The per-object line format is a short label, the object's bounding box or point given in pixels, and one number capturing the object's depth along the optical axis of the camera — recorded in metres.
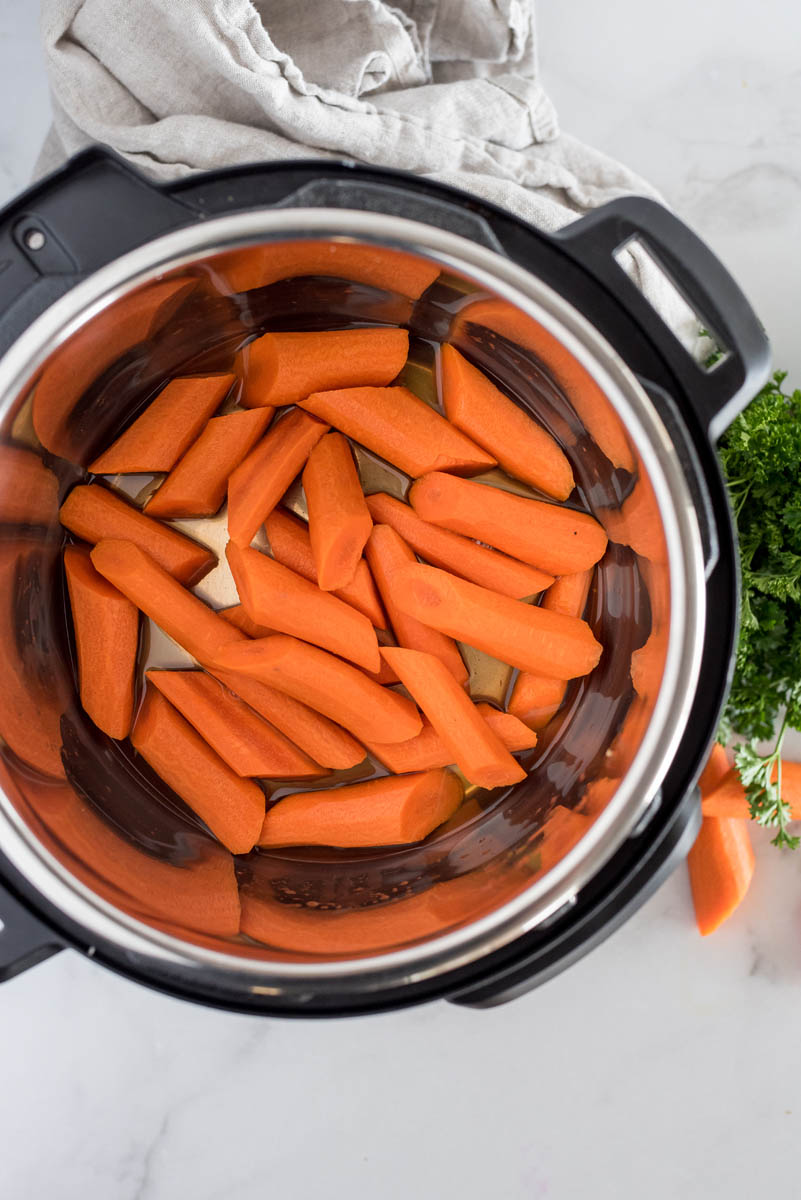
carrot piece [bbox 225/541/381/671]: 0.68
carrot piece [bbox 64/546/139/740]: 0.68
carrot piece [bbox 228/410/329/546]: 0.68
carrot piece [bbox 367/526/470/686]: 0.69
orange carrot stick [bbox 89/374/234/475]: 0.68
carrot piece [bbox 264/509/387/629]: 0.69
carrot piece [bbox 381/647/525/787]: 0.68
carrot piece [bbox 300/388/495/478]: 0.68
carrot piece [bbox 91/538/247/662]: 0.68
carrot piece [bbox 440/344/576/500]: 0.68
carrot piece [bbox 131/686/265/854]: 0.69
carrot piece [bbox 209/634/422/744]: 0.68
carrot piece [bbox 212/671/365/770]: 0.70
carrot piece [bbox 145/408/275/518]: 0.68
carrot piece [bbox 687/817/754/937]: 0.72
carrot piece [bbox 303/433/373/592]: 0.68
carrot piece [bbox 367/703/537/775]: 0.70
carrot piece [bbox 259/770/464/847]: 0.69
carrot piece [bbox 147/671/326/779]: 0.69
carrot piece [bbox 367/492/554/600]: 0.69
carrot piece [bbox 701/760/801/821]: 0.72
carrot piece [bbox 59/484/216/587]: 0.69
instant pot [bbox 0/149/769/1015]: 0.62
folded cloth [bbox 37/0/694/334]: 0.67
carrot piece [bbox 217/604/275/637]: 0.70
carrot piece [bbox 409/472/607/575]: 0.68
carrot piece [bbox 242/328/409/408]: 0.68
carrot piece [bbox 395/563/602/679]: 0.68
